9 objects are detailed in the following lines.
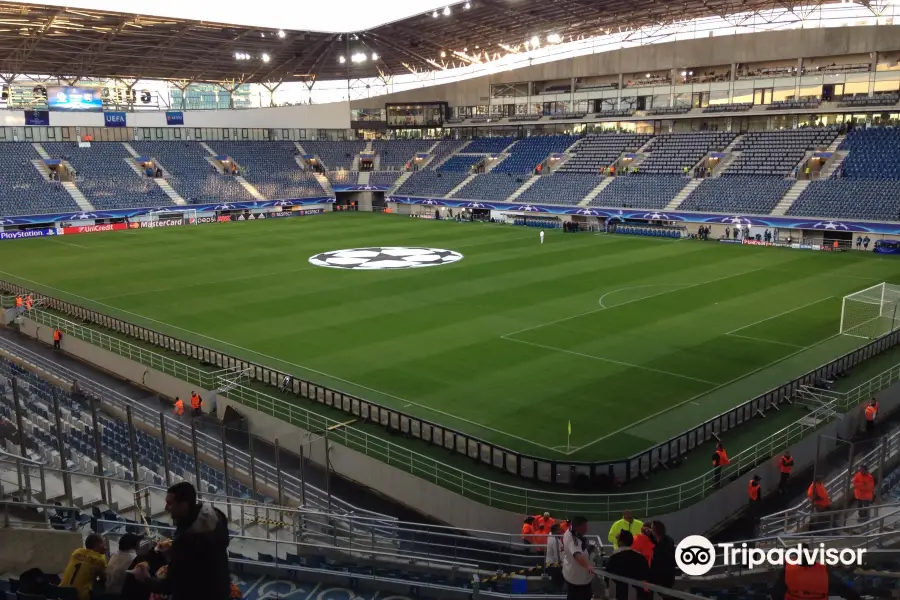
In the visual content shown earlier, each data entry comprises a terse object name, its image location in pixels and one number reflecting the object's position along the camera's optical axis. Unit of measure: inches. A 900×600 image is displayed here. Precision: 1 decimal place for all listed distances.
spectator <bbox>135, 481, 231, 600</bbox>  201.0
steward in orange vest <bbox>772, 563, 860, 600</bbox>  235.0
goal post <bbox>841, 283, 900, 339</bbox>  1056.2
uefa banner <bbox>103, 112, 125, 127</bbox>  2847.0
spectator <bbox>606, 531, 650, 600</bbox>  269.7
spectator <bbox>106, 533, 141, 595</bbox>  264.1
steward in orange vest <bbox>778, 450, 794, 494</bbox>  642.2
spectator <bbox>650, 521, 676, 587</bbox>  294.8
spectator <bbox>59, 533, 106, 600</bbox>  268.4
